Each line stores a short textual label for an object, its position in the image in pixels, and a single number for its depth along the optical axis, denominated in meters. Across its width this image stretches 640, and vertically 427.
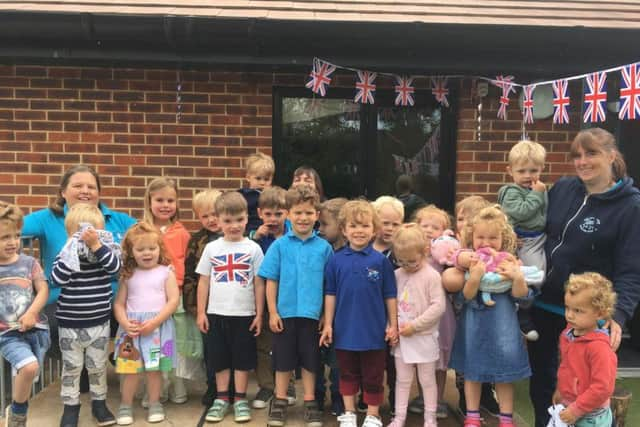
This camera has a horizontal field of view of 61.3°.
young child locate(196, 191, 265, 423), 3.41
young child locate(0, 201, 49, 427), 3.09
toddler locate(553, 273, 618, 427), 2.64
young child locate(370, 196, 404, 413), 3.48
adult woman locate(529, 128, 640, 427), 2.78
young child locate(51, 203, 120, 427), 3.22
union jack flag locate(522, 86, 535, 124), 4.42
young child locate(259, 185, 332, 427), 3.31
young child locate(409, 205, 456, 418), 3.46
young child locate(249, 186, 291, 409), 3.60
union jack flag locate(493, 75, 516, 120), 4.64
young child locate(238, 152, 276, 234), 3.94
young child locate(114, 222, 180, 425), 3.37
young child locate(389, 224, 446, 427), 3.17
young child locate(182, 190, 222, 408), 3.66
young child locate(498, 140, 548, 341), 3.21
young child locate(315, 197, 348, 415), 3.55
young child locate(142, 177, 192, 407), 3.68
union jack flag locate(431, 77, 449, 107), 4.95
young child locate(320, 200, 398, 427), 3.19
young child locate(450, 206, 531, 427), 3.07
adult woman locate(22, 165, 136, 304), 3.62
